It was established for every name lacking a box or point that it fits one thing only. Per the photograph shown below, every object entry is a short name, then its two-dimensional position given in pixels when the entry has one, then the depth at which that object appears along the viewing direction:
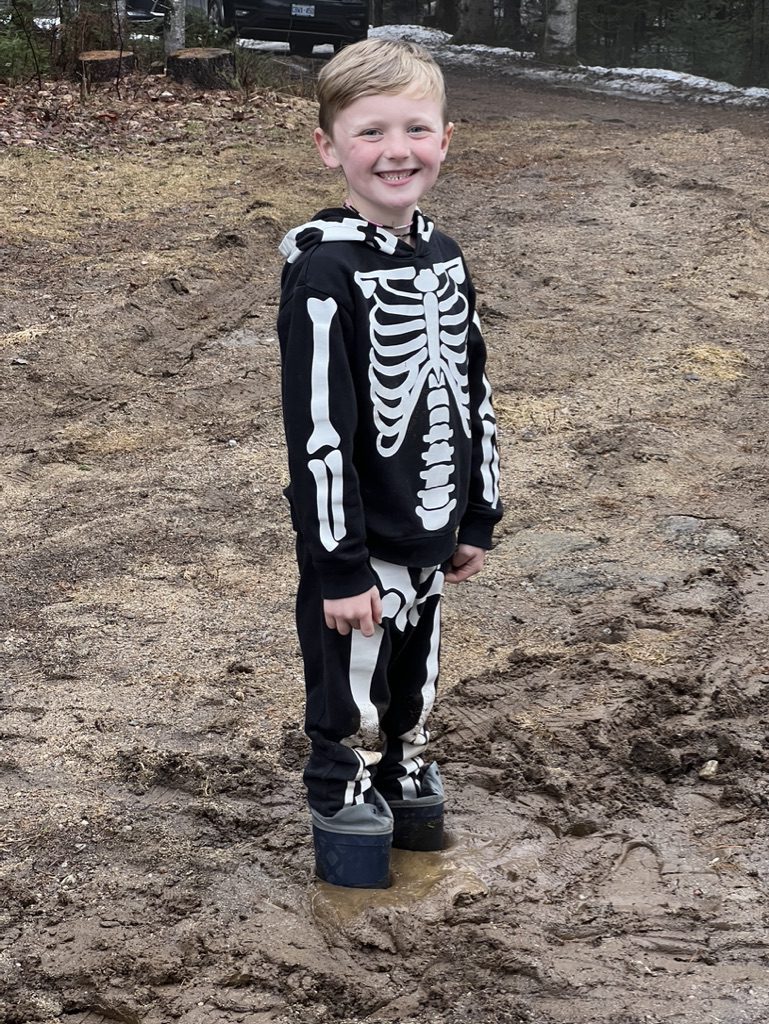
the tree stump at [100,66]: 11.55
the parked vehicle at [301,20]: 16.42
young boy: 2.46
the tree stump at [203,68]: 12.02
